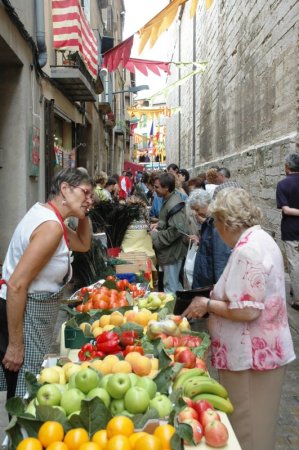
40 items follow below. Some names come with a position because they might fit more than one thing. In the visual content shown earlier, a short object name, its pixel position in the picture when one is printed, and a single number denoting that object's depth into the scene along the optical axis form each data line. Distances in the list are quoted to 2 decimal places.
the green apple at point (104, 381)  2.33
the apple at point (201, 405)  2.25
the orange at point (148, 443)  1.88
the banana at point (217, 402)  2.40
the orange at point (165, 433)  1.95
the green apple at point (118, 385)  2.24
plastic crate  3.34
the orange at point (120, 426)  1.98
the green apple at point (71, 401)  2.19
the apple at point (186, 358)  2.77
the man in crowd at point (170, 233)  6.28
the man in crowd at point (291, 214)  6.65
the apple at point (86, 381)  2.29
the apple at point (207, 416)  2.15
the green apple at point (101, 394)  2.21
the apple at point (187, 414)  2.15
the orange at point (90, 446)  1.88
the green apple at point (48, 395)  2.20
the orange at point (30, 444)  1.90
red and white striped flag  9.26
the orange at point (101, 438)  1.95
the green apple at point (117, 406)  2.22
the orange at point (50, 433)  1.95
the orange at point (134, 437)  1.94
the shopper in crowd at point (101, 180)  10.13
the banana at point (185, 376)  2.53
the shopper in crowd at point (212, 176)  7.52
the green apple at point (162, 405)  2.18
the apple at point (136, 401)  2.18
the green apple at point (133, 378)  2.36
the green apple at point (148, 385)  2.32
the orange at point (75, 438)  1.95
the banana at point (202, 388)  2.42
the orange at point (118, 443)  1.87
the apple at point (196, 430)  2.07
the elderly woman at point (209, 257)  4.77
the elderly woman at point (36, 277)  2.71
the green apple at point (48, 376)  2.43
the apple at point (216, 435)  2.06
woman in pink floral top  2.71
